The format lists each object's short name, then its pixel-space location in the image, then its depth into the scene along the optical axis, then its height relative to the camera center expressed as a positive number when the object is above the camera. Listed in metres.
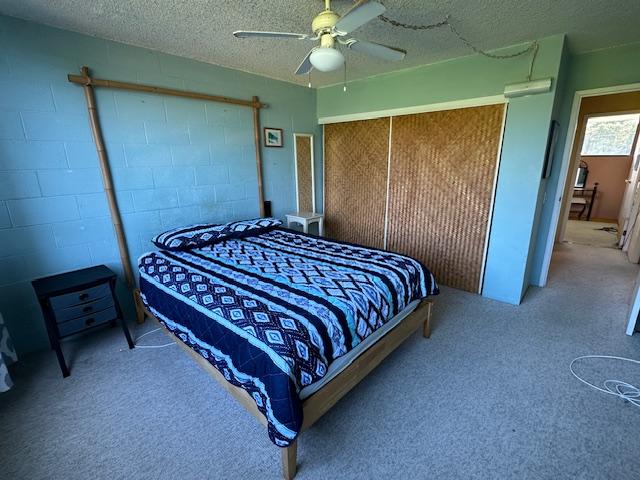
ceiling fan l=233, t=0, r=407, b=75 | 1.39 +0.68
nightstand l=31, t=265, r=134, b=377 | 1.98 -0.87
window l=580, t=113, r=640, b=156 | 6.37 +0.54
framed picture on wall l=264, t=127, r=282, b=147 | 3.56 +0.38
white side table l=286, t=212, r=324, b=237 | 3.78 -0.63
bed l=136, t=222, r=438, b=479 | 1.35 -0.78
